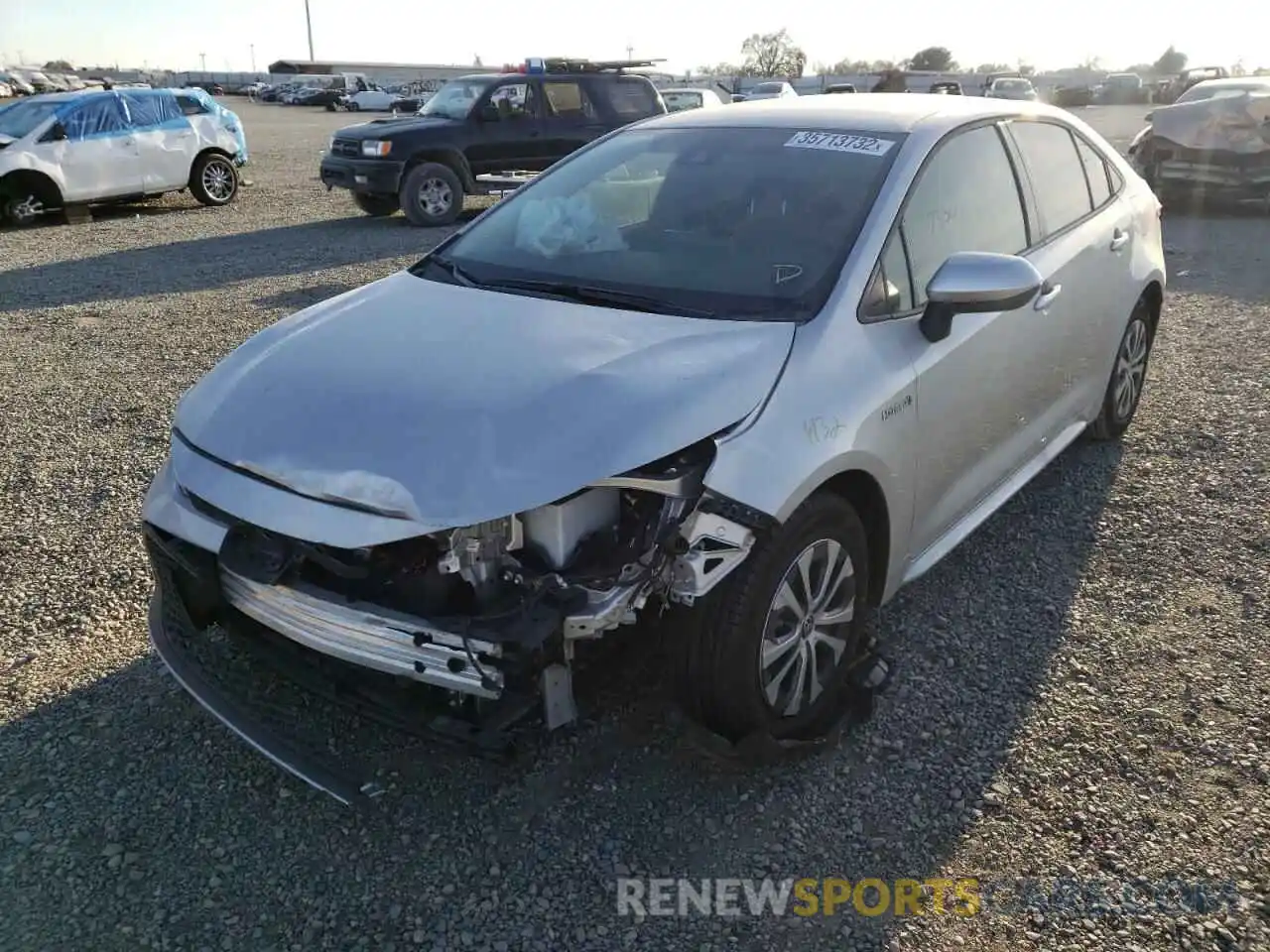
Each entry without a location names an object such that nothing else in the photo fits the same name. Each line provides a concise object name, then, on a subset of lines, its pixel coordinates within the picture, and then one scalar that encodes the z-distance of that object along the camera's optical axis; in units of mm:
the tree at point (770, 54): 86812
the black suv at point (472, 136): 12461
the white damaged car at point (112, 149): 12945
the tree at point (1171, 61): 90938
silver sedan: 2381
